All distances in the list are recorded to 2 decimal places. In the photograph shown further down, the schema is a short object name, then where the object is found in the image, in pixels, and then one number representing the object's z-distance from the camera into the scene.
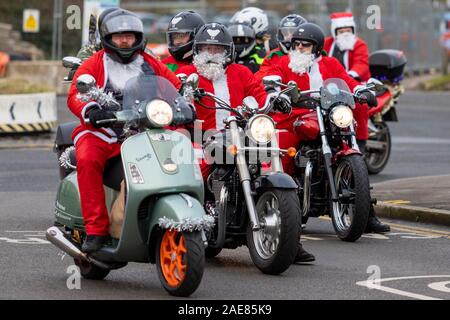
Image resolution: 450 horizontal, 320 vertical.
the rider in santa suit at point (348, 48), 16.44
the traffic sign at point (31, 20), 34.22
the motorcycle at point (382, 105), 17.94
